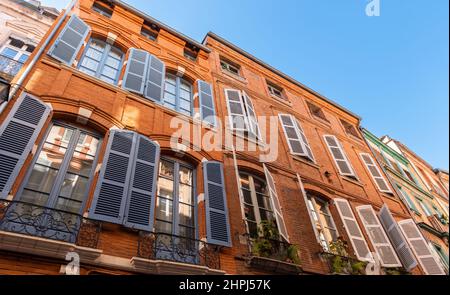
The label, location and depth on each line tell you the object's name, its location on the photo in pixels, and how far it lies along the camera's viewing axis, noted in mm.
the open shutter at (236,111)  8542
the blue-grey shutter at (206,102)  7891
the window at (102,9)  9031
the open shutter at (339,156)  10477
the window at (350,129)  14403
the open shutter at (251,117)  8849
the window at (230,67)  11502
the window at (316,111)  13566
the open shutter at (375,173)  11406
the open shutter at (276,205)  6207
